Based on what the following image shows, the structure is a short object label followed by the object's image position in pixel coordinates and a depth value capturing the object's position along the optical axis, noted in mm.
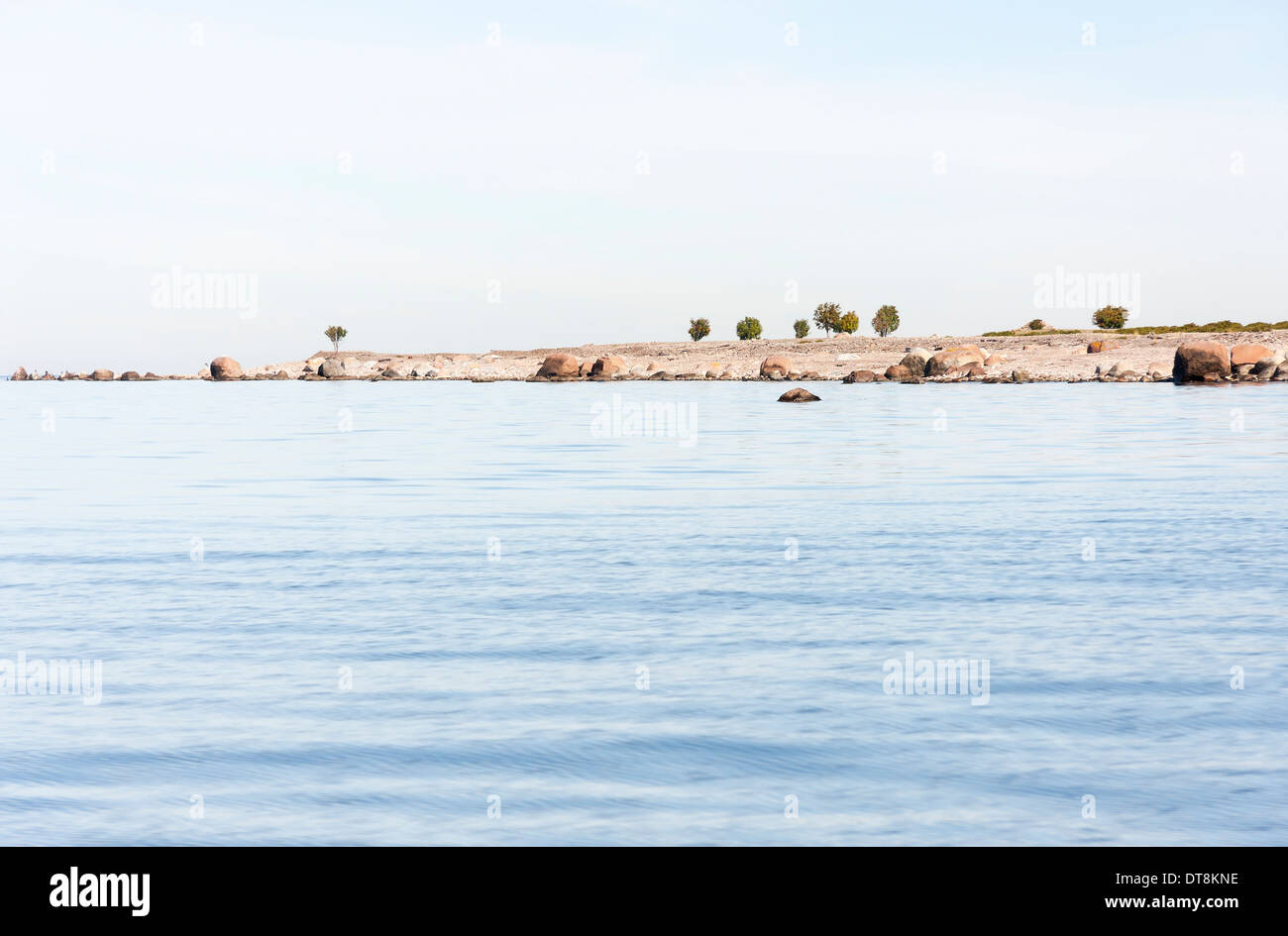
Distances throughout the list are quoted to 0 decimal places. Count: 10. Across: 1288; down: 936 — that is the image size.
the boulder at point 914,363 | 88875
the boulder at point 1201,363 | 69500
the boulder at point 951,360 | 88688
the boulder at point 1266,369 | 71312
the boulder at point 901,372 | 89069
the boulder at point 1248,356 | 72688
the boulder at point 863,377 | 91988
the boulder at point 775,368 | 100312
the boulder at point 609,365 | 105125
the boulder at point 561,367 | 109250
